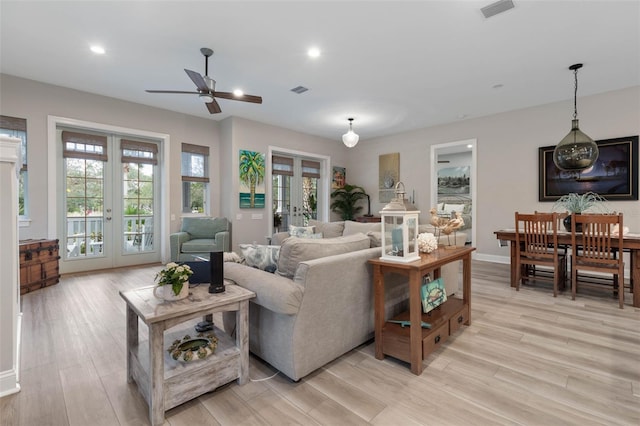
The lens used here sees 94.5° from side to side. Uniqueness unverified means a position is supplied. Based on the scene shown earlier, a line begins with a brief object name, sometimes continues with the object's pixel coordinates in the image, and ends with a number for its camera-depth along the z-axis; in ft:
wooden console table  6.43
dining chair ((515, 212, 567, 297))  11.90
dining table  10.53
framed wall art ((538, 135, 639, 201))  14.69
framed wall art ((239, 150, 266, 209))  19.76
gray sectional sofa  6.00
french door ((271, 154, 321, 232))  22.81
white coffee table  4.89
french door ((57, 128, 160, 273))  15.52
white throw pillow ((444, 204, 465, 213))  26.87
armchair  16.52
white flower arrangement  5.41
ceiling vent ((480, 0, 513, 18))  8.50
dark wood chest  12.17
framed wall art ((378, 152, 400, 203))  23.59
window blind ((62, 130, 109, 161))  15.29
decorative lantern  6.83
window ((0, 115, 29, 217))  13.50
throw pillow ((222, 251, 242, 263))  7.98
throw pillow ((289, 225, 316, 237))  13.56
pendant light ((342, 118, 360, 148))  18.17
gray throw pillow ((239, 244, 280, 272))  7.26
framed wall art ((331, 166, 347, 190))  26.11
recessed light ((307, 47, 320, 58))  11.00
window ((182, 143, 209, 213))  19.16
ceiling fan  10.39
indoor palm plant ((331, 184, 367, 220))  25.79
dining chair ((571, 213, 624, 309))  10.56
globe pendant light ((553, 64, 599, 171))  12.59
